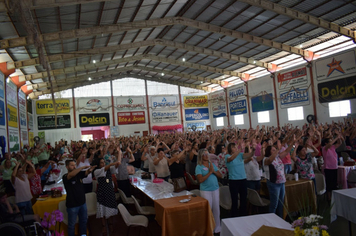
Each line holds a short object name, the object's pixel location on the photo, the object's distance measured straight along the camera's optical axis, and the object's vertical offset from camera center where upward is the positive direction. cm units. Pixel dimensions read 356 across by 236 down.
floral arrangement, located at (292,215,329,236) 195 -84
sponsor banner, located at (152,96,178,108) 2736 +313
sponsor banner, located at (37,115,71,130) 2327 +151
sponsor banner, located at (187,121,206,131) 2798 +38
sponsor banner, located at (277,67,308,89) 1721 +303
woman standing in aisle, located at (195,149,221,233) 444 -97
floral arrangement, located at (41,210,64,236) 270 -87
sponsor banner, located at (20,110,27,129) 1652 +140
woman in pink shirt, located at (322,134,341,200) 592 -112
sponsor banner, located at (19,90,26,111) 1650 +266
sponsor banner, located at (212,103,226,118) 2589 +177
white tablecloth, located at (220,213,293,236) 279 -114
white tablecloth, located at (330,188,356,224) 364 -127
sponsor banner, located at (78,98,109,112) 2495 +310
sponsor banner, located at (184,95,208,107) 2817 +302
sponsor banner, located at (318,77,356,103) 1426 +168
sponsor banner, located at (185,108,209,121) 2816 +158
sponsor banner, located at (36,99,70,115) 2330 +299
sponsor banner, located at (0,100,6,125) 1145 +134
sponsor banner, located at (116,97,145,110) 2623 +313
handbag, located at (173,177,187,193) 491 -108
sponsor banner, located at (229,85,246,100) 2270 +306
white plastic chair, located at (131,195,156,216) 479 -153
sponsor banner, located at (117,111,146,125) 2619 +158
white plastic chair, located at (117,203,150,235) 427 -152
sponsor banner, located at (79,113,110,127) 2491 +157
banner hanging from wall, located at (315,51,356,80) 1416 +307
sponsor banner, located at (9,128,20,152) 1286 +5
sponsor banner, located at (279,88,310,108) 1731 +168
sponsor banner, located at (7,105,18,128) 1293 +135
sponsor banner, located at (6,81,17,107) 1305 +259
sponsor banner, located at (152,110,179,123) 2727 +156
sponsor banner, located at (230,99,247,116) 2272 +164
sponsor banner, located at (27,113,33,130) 2008 +156
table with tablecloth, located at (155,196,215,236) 395 -141
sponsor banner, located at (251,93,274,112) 2005 +170
